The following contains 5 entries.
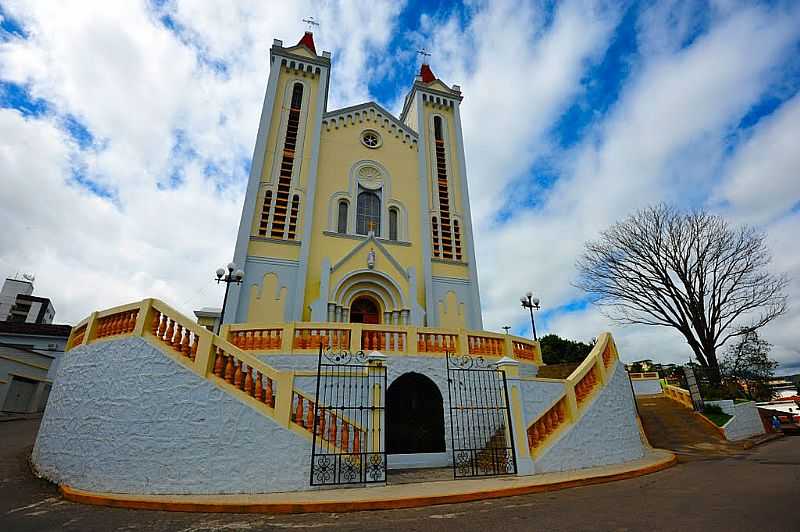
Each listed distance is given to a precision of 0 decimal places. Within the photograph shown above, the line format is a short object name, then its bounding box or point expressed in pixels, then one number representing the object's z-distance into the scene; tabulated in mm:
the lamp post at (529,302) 13305
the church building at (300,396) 5785
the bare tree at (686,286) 18172
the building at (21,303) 50294
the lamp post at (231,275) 11312
